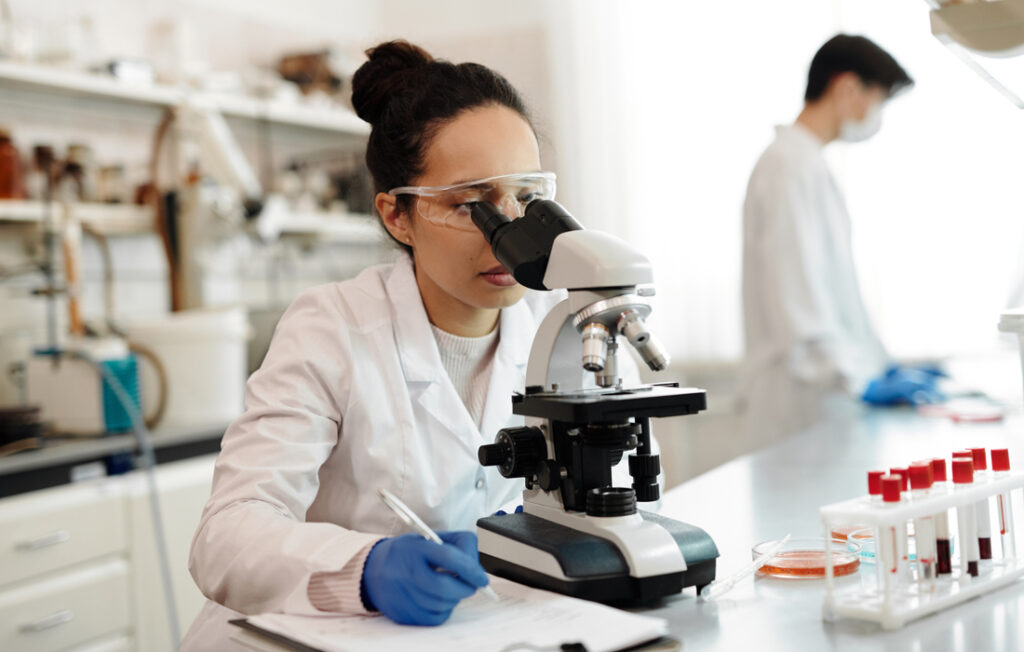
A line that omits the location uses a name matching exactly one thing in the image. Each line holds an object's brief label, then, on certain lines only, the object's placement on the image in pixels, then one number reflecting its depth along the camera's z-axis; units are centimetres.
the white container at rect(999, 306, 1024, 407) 134
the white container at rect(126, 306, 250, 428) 264
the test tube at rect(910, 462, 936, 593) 91
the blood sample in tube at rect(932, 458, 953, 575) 92
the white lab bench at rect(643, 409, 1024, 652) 85
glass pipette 98
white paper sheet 83
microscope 93
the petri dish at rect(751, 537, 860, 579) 104
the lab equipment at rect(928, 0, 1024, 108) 116
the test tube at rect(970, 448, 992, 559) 96
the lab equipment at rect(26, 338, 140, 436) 242
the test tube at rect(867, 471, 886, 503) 90
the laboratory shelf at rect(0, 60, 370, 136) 266
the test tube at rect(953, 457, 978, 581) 95
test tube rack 85
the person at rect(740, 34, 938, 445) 253
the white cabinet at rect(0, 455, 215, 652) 208
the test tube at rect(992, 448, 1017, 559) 101
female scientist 115
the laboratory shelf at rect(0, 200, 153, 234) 260
